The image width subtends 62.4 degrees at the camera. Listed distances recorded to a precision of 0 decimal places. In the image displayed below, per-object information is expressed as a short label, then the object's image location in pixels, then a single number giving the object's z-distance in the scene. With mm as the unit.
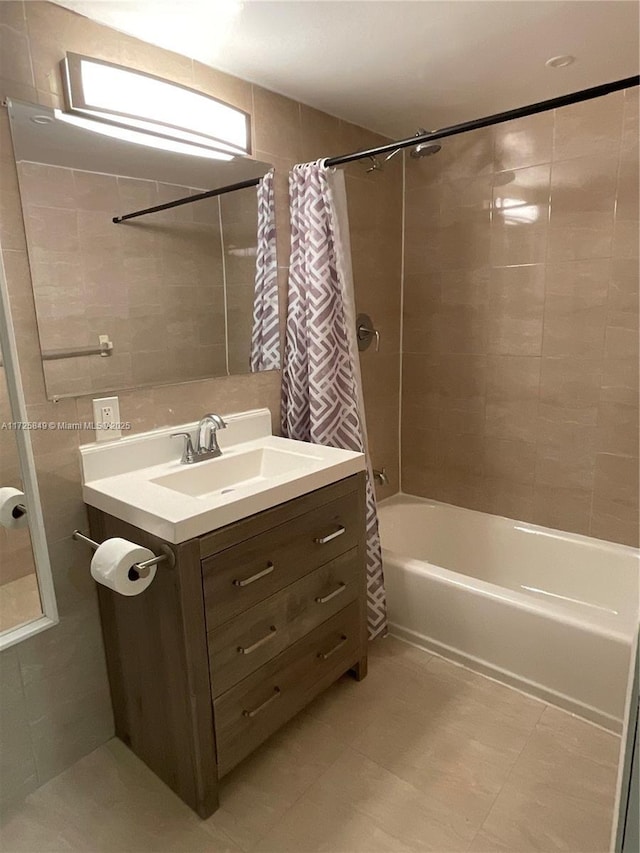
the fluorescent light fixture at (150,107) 1479
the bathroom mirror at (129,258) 1469
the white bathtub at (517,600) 1764
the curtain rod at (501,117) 1410
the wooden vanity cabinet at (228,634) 1388
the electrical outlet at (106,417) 1618
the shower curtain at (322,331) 1994
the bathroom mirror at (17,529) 1442
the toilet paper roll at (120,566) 1259
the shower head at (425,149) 2195
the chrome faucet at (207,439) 1811
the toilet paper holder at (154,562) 1277
